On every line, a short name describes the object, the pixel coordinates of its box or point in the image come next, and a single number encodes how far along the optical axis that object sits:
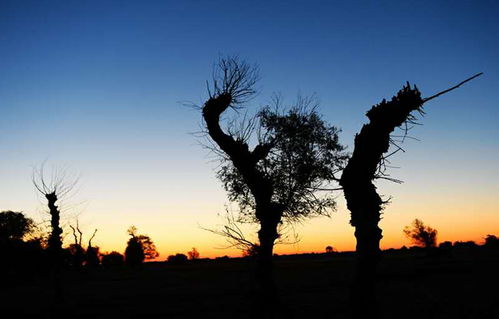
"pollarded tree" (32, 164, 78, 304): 32.31
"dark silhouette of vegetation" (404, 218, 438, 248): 141.88
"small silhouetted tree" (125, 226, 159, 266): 131.12
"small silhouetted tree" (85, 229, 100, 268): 136.65
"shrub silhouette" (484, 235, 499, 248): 129.84
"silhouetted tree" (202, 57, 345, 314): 16.62
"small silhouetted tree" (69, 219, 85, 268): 48.04
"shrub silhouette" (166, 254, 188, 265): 171.38
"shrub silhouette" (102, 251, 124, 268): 157.12
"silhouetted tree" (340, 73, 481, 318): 8.17
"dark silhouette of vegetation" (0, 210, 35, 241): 84.62
